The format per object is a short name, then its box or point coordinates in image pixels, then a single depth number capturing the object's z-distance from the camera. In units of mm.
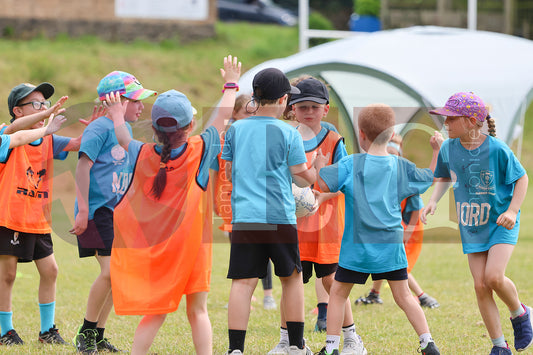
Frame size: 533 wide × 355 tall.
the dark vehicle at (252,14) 57844
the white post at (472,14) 33094
